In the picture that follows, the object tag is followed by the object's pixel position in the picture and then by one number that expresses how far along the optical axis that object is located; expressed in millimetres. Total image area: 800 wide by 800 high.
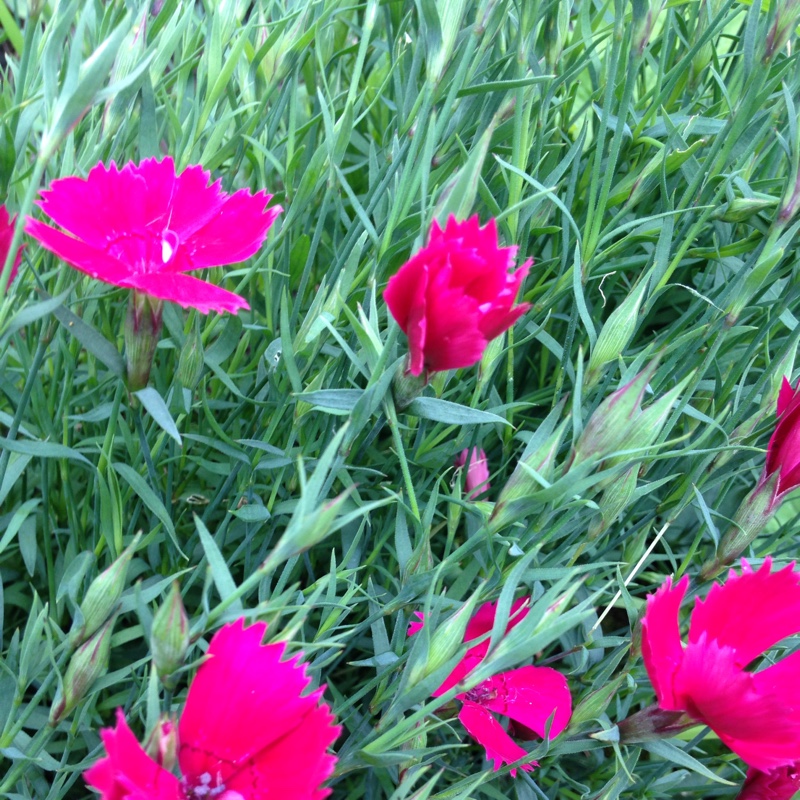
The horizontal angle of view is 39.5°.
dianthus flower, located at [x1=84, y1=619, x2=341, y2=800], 155
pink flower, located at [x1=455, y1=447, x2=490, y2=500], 218
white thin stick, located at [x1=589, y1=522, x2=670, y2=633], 197
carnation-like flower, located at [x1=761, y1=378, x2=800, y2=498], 192
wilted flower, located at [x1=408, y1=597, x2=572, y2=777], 205
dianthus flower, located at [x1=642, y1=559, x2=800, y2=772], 168
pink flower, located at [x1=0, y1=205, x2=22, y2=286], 184
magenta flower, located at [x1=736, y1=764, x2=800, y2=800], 198
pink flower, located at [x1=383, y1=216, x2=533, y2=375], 152
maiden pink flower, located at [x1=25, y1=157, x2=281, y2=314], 166
